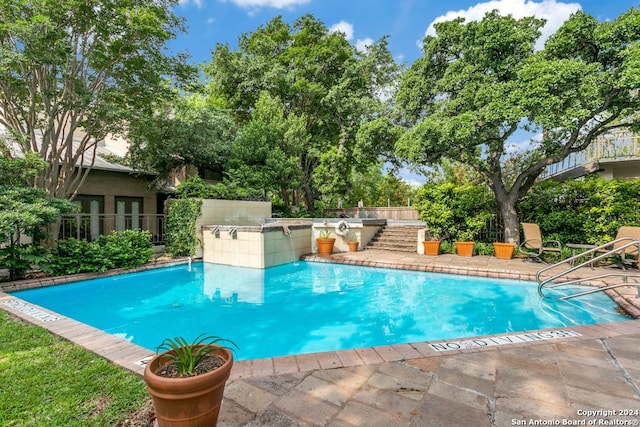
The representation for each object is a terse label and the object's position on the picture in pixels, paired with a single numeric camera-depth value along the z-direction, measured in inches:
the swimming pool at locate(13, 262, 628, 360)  177.0
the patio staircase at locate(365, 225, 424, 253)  457.1
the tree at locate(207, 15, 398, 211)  666.8
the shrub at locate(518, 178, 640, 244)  319.2
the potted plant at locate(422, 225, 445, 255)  400.5
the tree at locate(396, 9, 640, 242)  283.7
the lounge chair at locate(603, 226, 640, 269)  269.1
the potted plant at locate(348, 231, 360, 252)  449.7
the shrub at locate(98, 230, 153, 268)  322.3
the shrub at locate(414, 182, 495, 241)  408.5
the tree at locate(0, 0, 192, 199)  286.7
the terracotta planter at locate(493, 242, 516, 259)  357.7
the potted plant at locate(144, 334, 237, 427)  64.8
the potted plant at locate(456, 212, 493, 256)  386.6
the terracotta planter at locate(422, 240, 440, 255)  399.5
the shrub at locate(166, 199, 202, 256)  404.2
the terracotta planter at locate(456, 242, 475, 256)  384.8
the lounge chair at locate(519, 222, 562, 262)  318.0
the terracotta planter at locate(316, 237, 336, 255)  427.5
